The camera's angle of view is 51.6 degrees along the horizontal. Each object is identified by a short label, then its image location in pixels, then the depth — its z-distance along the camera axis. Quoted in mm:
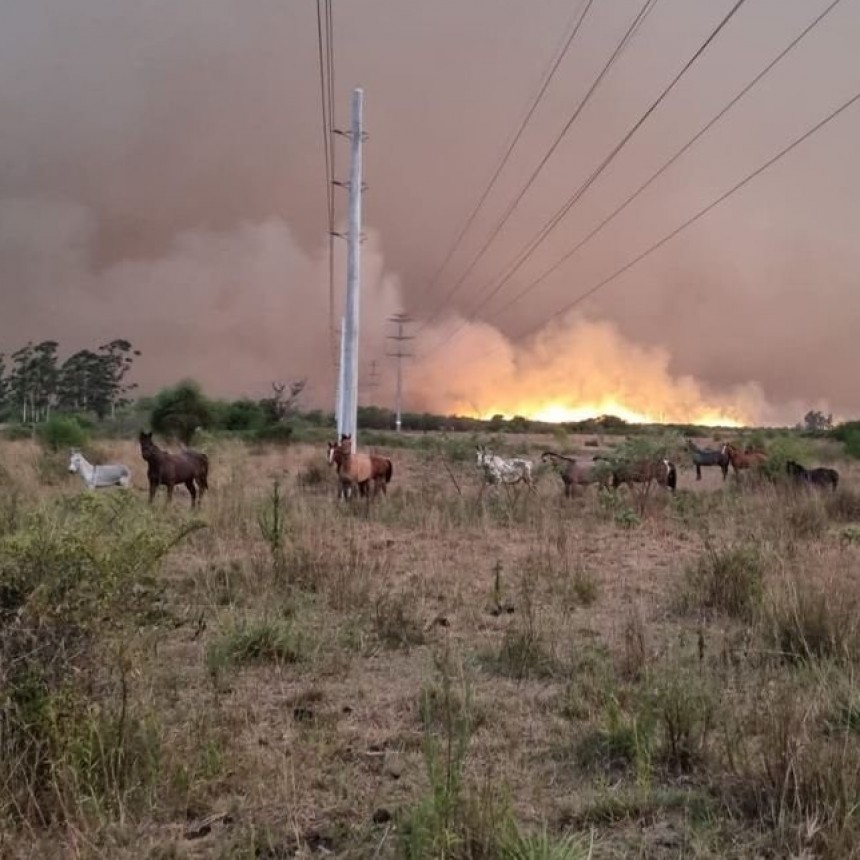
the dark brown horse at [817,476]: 21344
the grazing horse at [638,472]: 21425
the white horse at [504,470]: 21152
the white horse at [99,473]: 20406
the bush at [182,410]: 52375
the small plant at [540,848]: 3215
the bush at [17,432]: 42369
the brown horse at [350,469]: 19109
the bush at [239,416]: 58178
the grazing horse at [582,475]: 21406
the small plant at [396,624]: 7020
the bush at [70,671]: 3805
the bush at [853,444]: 43216
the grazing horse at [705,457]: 33372
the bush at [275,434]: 51594
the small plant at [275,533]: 9195
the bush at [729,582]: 8031
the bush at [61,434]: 33062
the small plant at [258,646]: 6168
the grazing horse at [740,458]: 30016
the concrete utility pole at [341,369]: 24875
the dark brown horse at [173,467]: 18391
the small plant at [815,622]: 6188
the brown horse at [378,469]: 20144
